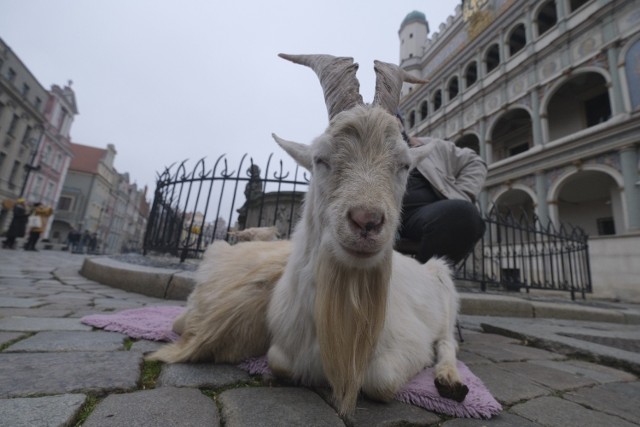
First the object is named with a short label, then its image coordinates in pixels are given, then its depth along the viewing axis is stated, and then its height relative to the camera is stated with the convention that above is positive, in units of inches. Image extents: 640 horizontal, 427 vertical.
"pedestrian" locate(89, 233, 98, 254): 1104.9 +29.0
